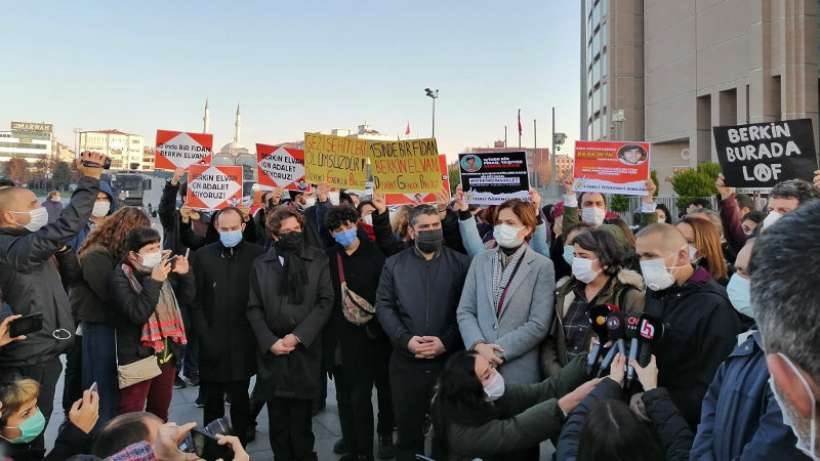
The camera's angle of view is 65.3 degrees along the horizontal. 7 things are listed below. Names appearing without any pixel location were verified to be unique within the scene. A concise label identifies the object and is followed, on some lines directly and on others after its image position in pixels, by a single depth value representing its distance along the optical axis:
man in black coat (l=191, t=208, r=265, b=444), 5.52
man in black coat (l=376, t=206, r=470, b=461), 4.89
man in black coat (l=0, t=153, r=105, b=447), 4.11
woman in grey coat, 4.44
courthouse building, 34.75
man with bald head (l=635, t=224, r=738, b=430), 3.18
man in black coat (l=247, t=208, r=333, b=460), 5.13
